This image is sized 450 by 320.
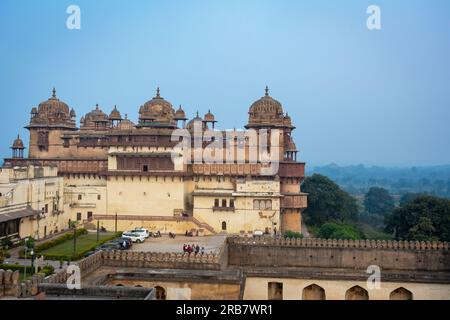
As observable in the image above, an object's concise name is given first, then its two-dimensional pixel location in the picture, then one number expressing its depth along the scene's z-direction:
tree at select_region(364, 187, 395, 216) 107.35
